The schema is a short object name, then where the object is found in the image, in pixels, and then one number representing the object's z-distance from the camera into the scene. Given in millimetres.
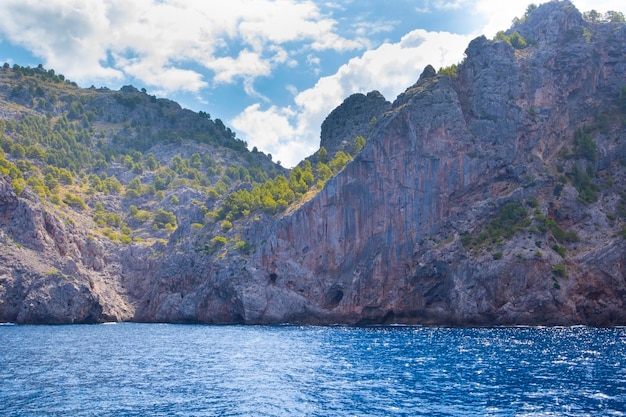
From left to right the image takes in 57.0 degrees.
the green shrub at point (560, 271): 91562
